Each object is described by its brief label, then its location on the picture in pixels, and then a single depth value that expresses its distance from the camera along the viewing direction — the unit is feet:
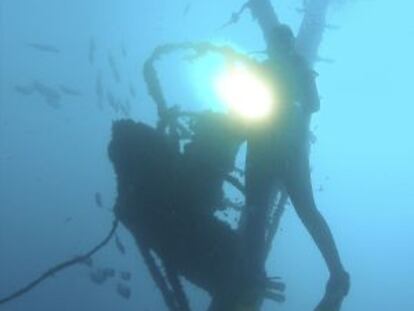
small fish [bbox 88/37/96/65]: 58.39
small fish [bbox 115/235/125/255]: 24.58
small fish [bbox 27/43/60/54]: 53.47
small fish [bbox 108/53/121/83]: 55.31
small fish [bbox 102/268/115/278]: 47.68
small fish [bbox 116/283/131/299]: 51.81
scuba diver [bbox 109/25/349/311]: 15.05
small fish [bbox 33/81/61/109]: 63.09
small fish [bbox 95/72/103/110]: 56.16
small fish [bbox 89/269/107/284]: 53.70
